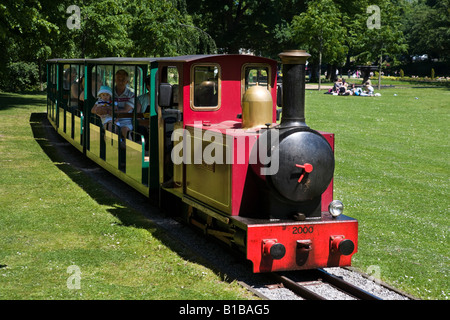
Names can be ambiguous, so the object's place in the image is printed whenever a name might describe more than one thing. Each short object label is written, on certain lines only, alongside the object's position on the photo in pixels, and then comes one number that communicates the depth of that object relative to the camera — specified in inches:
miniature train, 287.6
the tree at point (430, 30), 2397.9
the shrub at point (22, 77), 1787.0
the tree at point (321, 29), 1702.8
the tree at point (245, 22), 2235.5
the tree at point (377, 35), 1939.0
